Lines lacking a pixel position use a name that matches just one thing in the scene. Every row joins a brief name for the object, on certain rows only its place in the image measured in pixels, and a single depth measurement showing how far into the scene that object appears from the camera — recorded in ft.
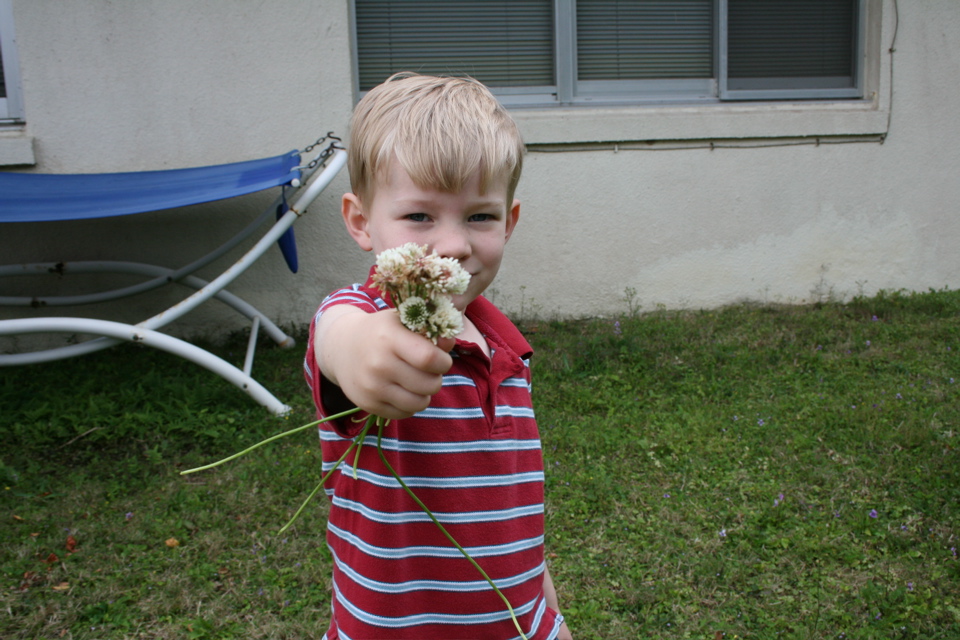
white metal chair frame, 11.07
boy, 3.44
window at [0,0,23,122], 14.44
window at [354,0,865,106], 16.57
